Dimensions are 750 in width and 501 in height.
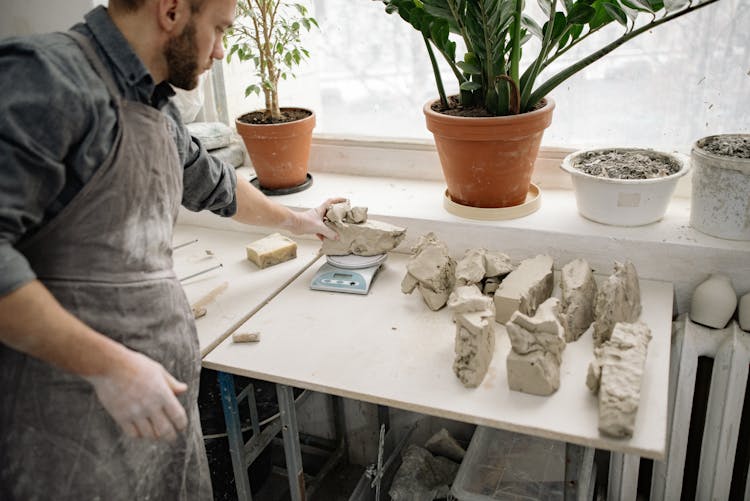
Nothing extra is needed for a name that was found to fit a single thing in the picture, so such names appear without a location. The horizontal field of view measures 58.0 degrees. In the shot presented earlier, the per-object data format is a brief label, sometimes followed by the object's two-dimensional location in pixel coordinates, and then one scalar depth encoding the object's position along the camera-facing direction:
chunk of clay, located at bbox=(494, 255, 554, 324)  1.70
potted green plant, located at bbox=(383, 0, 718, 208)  1.81
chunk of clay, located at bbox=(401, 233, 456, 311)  1.79
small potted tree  2.26
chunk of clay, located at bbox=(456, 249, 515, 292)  1.79
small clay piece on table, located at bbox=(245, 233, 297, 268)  2.10
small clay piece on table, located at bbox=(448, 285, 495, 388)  1.49
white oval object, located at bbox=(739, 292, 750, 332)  1.76
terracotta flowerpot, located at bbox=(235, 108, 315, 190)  2.27
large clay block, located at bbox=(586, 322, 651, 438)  1.30
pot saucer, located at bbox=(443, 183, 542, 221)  2.03
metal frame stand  1.80
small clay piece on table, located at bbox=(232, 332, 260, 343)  1.71
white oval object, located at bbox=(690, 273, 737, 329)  1.76
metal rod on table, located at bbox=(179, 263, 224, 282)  2.05
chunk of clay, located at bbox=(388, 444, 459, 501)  2.23
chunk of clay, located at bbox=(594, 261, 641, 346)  1.61
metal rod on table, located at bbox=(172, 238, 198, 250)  2.26
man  1.12
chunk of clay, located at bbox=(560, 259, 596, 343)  1.65
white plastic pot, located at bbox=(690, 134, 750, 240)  1.72
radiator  1.76
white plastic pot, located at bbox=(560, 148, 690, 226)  1.85
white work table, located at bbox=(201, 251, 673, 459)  1.38
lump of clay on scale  2.00
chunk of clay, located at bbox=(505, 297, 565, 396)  1.44
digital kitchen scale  1.94
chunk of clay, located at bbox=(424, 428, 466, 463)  2.39
